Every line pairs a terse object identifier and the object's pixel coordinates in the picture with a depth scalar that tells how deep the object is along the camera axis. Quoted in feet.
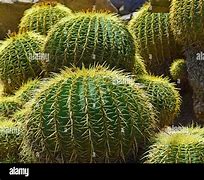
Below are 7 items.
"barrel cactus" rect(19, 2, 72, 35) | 14.84
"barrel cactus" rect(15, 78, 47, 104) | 12.19
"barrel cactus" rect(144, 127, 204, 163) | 8.87
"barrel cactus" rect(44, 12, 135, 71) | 11.68
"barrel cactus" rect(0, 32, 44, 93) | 13.28
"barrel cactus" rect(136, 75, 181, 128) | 12.28
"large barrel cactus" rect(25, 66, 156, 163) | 9.16
